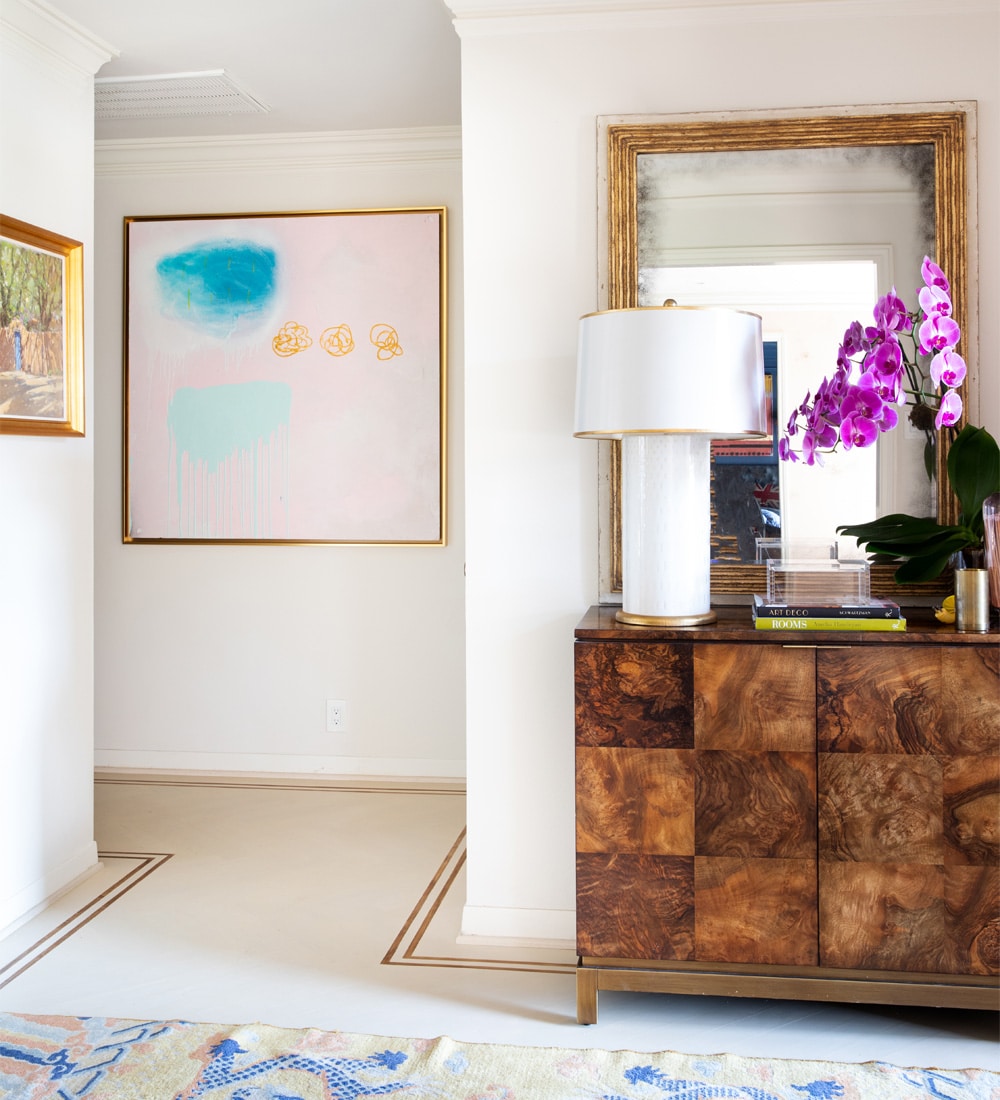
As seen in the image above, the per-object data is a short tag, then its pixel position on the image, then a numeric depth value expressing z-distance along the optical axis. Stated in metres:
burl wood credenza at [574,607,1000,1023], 2.05
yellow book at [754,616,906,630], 2.09
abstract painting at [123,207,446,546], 3.95
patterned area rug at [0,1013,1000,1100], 1.92
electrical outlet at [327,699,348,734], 4.08
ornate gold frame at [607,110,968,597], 2.42
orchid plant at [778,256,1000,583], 2.09
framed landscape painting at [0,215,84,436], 2.71
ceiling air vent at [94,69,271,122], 3.31
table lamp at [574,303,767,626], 2.12
